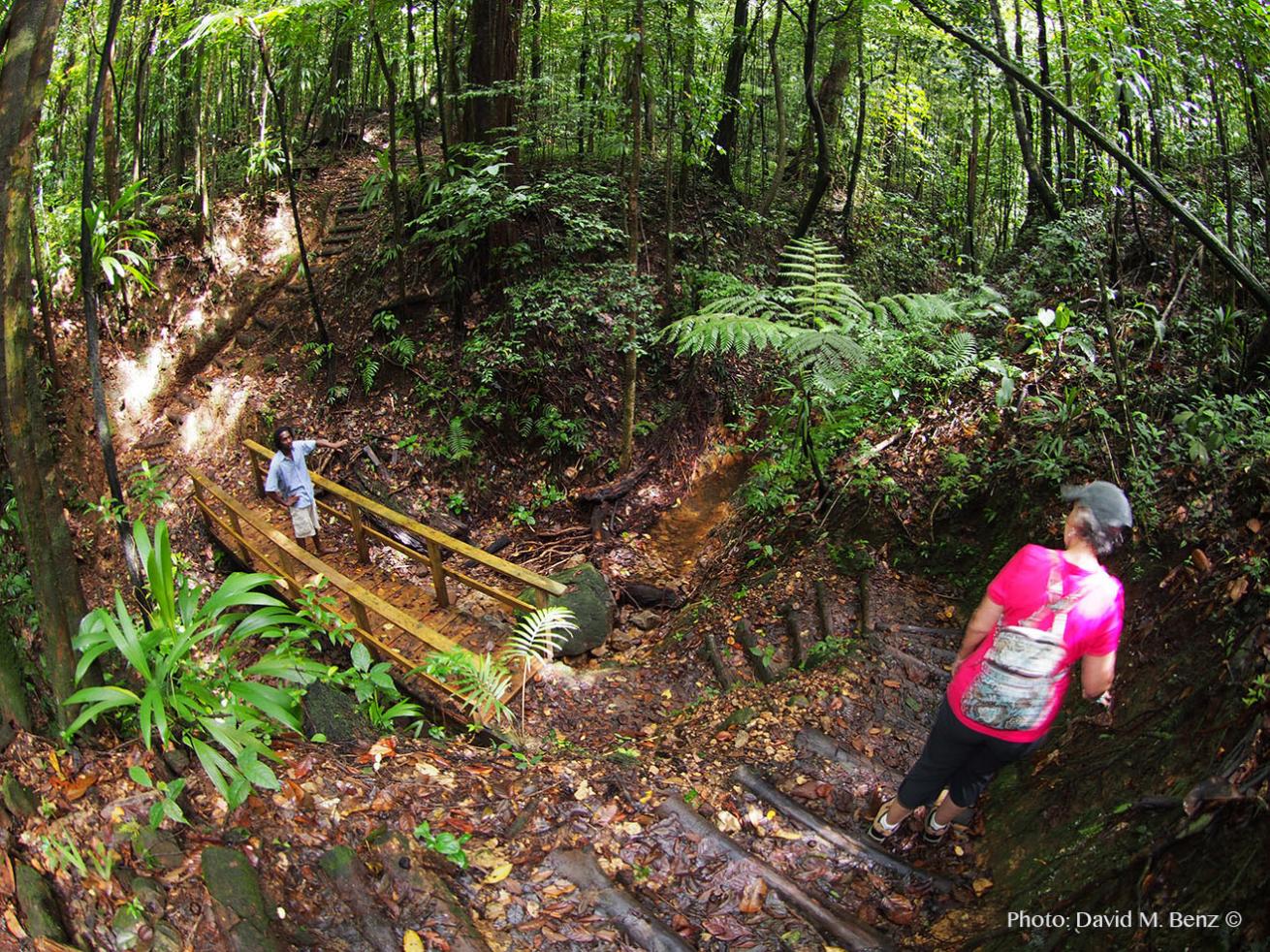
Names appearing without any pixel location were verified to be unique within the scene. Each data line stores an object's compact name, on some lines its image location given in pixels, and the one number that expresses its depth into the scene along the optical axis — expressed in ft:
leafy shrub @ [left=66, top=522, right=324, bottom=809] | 9.02
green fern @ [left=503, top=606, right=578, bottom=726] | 16.74
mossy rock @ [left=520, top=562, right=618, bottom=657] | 21.99
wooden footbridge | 18.43
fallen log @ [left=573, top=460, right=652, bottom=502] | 29.19
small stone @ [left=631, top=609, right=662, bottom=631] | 23.71
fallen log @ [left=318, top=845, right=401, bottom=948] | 8.46
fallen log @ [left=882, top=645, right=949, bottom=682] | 14.98
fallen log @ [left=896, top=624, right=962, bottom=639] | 15.98
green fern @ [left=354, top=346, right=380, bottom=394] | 33.19
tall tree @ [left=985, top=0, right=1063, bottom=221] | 29.09
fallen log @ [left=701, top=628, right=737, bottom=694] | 17.51
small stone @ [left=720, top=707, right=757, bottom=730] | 14.83
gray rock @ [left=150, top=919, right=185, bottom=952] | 7.62
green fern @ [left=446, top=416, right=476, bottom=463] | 30.89
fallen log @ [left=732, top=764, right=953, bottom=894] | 10.82
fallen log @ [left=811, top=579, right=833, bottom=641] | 17.22
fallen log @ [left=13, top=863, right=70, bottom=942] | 7.58
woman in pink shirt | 9.06
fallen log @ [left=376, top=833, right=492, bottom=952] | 8.71
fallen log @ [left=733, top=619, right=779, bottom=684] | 17.05
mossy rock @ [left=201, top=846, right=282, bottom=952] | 7.89
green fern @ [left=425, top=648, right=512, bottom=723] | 15.10
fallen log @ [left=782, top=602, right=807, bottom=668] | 16.96
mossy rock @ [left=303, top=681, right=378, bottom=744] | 13.67
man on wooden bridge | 23.89
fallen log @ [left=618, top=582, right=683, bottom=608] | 24.44
